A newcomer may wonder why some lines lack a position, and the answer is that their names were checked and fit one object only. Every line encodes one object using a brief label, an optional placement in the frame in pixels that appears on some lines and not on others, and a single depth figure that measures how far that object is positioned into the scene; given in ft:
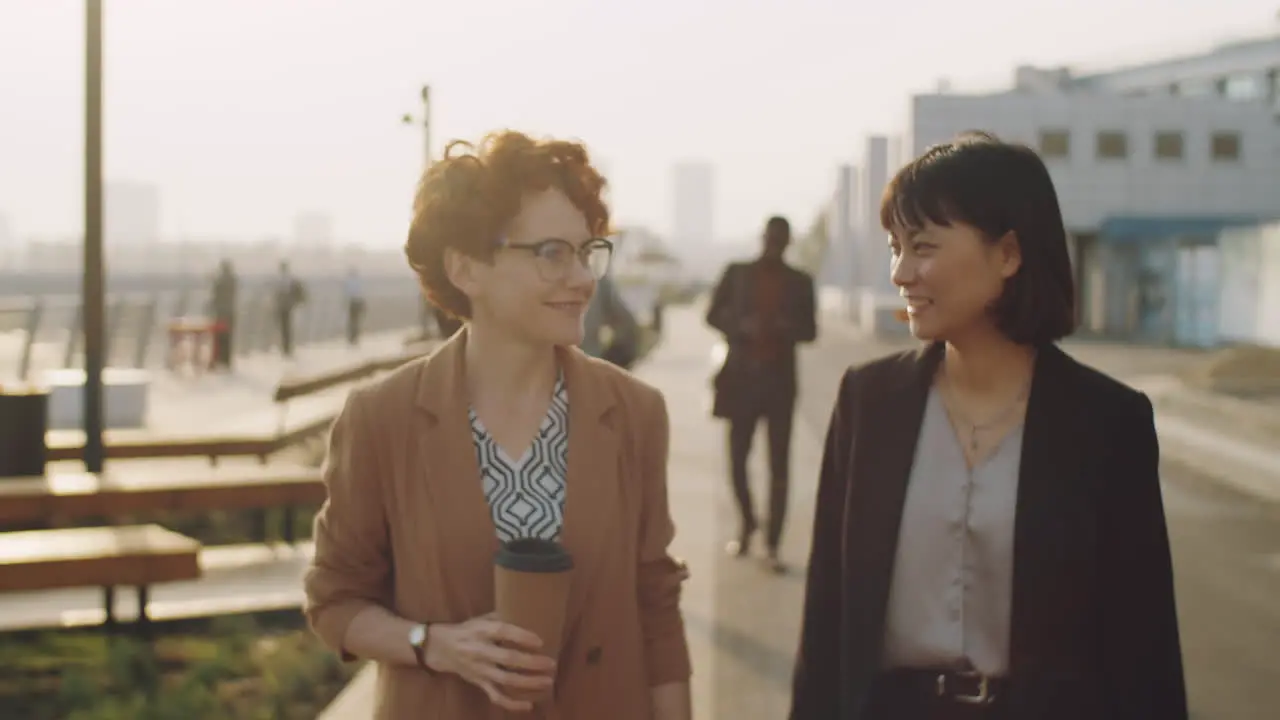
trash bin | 30.94
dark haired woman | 9.25
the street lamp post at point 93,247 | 30.99
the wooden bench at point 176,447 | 35.53
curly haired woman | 8.84
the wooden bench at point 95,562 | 21.45
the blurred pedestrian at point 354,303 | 123.44
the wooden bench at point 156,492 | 26.30
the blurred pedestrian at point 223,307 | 96.12
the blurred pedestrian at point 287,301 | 106.42
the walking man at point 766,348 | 28.96
